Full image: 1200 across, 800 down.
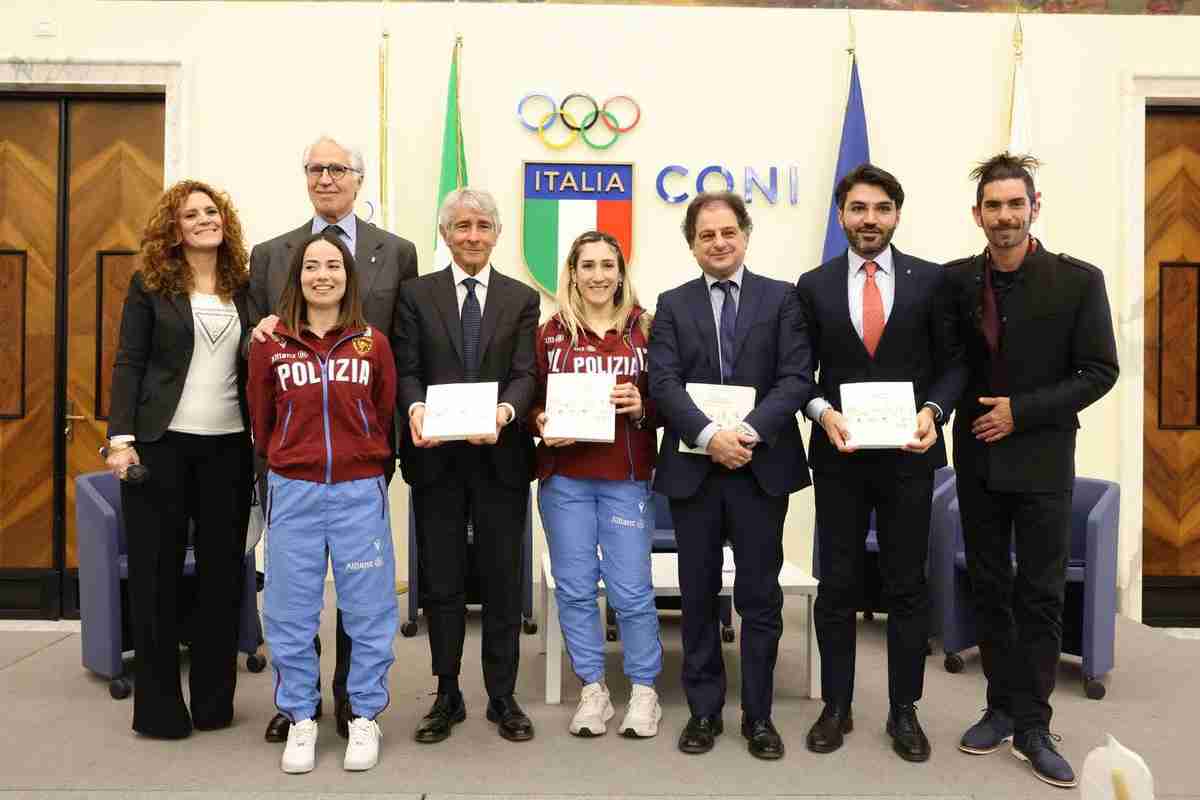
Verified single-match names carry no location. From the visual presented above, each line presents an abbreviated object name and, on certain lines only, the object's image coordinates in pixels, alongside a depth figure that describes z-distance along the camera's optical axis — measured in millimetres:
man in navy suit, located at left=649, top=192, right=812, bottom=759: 3031
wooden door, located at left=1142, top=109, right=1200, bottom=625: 5566
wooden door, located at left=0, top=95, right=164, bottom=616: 5469
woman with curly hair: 3145
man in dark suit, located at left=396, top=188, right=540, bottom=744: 3141
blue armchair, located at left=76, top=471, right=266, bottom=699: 3812
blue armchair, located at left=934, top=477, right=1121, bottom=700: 3799
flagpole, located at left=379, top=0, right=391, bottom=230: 5445
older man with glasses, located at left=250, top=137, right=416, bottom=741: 3213
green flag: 5344
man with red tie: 2982
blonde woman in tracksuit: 3189
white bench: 3621
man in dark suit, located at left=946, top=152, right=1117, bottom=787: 2926
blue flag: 5391
